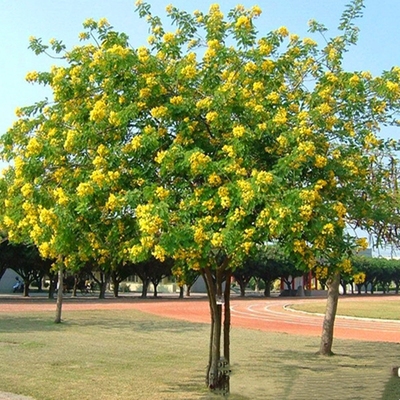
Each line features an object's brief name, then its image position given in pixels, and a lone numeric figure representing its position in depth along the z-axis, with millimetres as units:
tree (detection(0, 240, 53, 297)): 49312
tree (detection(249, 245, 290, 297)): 71062
